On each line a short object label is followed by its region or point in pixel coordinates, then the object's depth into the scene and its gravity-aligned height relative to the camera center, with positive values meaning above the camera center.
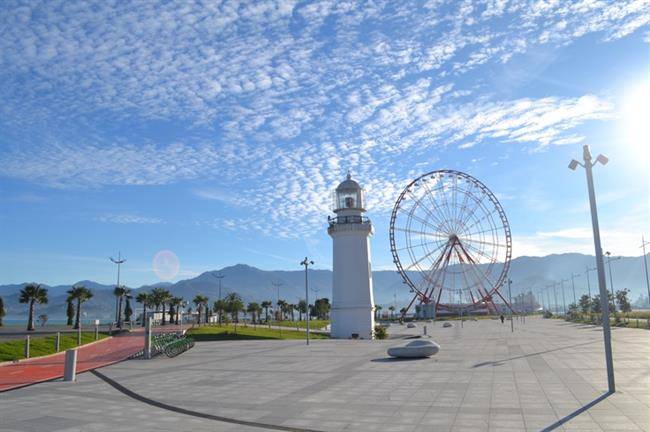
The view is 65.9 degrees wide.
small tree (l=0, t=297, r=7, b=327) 58.07 -1.02
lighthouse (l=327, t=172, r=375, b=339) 44.56 +1.71
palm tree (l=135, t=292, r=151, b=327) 72.04 +0.17
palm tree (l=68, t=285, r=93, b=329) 61.84 +0.80
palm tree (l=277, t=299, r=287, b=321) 103.90 -2.26
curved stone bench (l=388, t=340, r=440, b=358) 23.80 -2.66
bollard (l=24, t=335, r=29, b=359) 27.28 -2.54
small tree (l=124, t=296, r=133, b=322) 80.57 -1.98
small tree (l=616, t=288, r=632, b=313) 88.48 -1.78
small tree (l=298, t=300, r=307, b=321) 114.07 -2.19
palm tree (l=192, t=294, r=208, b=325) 80.06 -0.29
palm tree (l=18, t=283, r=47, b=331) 57.59 +0.81
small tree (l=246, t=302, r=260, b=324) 94.31 -1.90
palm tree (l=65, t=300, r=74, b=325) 62.53 -1.39
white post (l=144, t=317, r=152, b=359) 27.14 -2.40
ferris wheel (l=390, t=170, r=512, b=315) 67.50 +4.97
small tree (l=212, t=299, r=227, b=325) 71.31 -1.16
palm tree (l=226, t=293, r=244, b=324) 69.88 -1.04
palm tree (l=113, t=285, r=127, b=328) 67.03 +1.04
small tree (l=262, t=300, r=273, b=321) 102.31 -1.44
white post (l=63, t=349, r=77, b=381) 18.88 -2.44
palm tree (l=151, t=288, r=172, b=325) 73.56 +0.41
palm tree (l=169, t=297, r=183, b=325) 75.46 -0.67
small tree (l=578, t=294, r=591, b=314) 103.59 -2.78
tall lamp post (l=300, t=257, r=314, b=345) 40.56 +2.66
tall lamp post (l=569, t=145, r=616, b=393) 13.70 +1.11
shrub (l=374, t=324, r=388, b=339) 45.86 -3.50
